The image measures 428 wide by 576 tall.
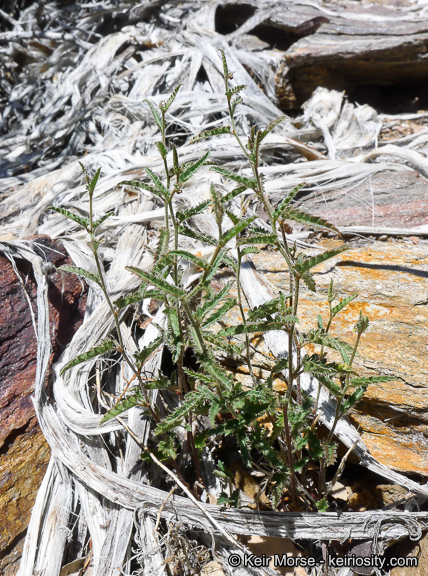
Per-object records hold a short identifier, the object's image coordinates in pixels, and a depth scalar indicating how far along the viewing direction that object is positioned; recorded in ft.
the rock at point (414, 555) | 1.02
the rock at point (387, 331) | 1.16
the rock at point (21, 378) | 1.16
